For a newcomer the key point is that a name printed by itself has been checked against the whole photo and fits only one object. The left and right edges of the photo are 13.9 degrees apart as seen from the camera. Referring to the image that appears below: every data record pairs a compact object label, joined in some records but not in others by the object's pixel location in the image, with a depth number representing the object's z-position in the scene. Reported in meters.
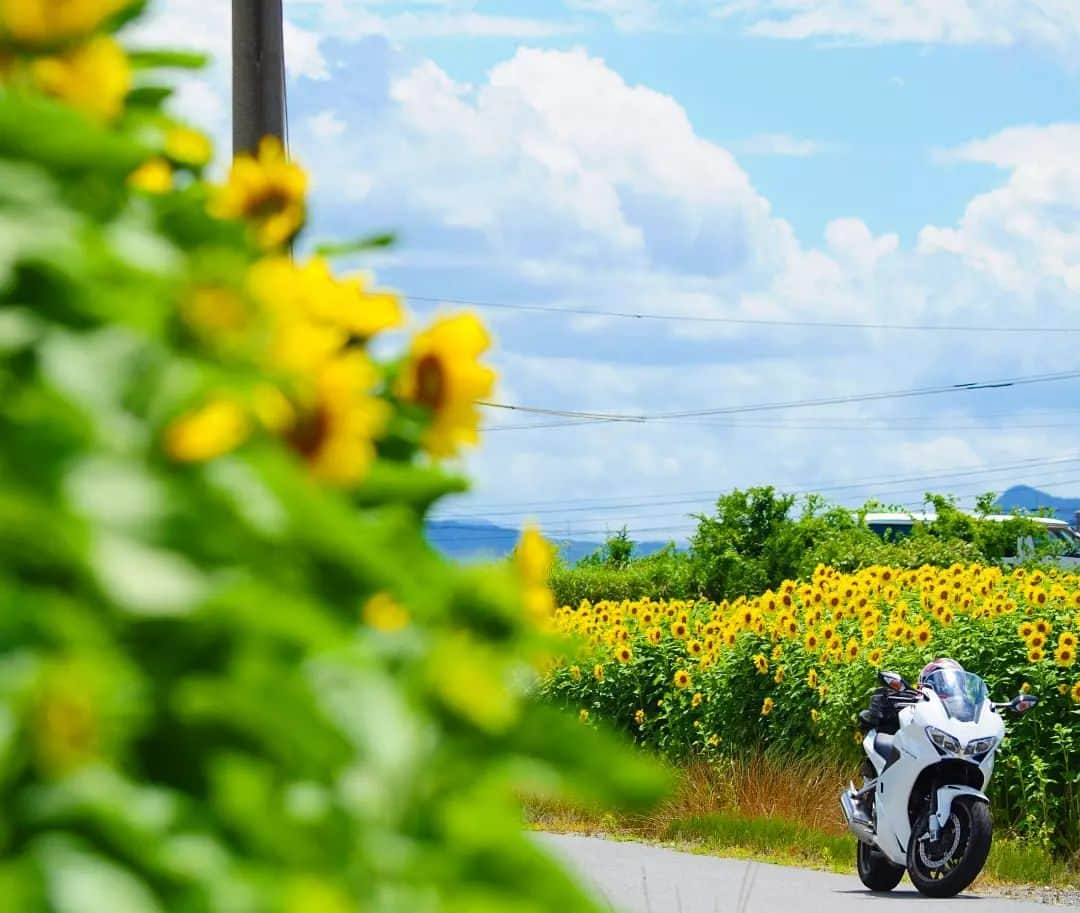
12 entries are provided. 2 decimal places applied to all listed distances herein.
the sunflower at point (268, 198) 8.02
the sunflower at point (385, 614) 6.69
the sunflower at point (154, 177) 7.57
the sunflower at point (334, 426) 6.33
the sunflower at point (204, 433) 5.10
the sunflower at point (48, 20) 6.11
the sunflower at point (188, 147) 7.96
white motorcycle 22.63
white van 51.90
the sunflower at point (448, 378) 7.47
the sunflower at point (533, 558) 7.79
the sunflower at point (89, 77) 6.75
